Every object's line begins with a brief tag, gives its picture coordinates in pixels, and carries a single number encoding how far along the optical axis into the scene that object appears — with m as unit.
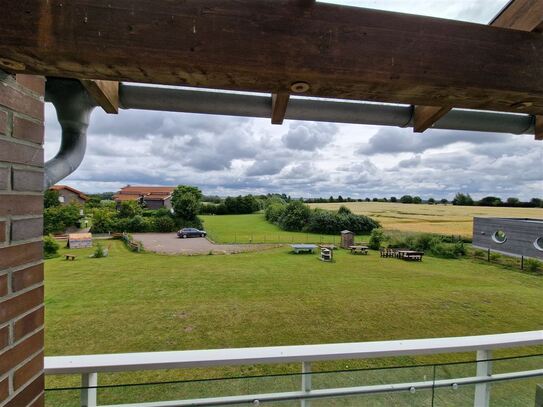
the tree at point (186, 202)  23.06
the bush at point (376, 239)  19.03
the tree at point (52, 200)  20.67
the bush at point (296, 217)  25.11
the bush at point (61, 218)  19.27
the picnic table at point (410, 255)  15.63
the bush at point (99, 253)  14.12
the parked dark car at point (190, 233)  20.48
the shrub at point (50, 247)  13.75
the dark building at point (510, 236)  13.23
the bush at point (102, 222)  20.78
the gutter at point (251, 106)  1.16
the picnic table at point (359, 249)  17.06
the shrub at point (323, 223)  24.11
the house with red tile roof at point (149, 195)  31.62
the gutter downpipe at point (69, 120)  1.10
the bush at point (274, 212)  27.33
